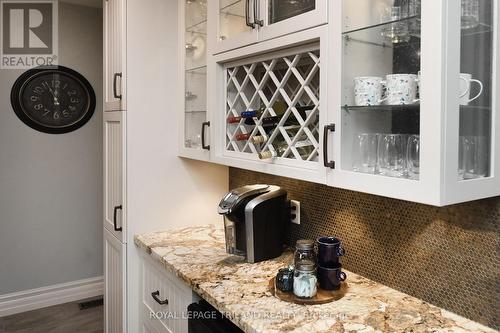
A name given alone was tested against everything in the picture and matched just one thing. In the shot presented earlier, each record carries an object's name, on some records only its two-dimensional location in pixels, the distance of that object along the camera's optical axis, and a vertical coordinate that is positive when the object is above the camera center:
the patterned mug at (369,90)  1.19 +0.17
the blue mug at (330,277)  1.42 -0.46
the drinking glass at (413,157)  1.06 -0.02
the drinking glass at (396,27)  1.11 +0.35
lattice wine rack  1.44 +0.17
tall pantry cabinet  2.06 +0.03
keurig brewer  1.66 -0.31
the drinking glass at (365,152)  1.21 -0.01
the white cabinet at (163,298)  1.64 -0.68
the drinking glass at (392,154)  1.12 -0.02
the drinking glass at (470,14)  1.02 +0.35
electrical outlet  1.88 -0.29
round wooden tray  1.33 -0.50
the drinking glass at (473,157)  1.05 -0.02
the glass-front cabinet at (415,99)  0.98 +0.13
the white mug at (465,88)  1.03 +0.16
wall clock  3.19 +0.40
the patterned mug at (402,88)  1.08 +0.16
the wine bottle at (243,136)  1.73 +0.05
